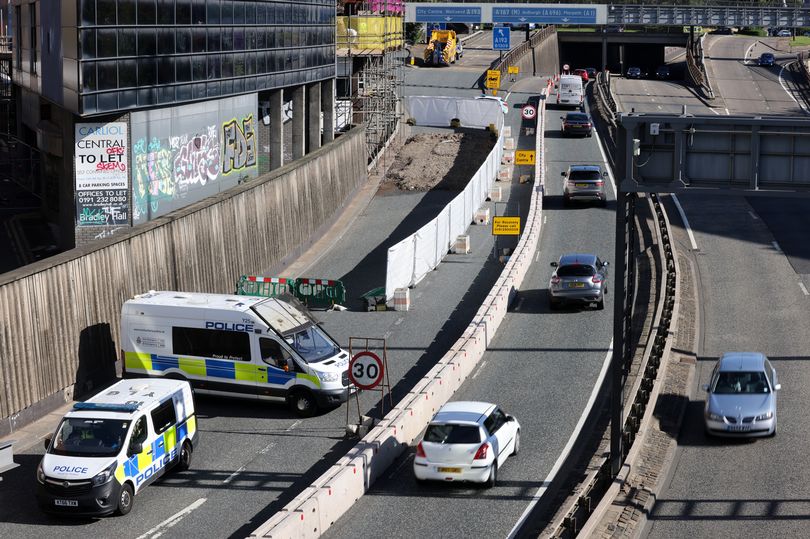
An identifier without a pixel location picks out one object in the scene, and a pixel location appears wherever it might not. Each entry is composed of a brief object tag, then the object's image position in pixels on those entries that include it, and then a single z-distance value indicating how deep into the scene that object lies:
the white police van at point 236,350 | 26.09
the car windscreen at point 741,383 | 26.14
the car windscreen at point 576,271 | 35.88
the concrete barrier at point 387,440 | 18.50
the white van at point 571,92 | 81.62
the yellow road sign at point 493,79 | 88.00
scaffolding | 65.06
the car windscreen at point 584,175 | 51.75
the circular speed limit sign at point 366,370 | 23.10
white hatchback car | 21.36
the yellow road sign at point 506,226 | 40.94
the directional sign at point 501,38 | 111.25
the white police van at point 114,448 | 19.94
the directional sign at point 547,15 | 117.00
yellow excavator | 108.31
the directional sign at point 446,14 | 118.00
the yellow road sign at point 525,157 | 53.66
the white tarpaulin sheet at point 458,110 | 76.12
